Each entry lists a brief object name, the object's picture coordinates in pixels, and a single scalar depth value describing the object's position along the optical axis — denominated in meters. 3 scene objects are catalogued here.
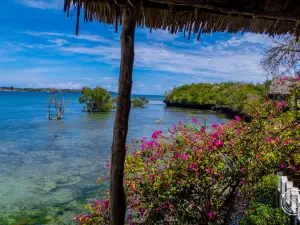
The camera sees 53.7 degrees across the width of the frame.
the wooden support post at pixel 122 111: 2.56
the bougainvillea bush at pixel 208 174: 4.77
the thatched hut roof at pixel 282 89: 17.89
